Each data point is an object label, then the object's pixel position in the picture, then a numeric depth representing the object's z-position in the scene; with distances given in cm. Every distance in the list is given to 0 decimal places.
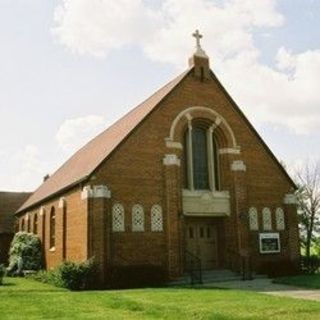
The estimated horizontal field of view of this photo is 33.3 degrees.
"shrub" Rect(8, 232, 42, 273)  3138
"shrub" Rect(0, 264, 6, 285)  2326
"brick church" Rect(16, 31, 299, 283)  2361
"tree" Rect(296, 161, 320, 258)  4156
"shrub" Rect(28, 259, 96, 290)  2145
